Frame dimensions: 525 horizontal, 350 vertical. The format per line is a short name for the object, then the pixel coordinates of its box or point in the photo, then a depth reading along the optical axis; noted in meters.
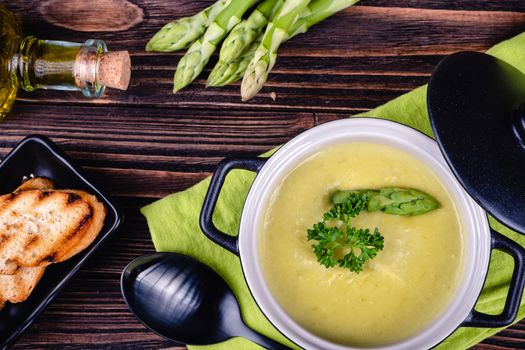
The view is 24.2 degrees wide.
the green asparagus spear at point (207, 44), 0.84
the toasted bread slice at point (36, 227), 0.83
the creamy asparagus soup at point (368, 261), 0.79
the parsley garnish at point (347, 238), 0.77
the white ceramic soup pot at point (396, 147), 0.79
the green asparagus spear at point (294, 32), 0.84
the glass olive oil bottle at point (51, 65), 0.85
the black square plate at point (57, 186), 0.84
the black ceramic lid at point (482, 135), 0.76
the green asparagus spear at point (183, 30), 0.85
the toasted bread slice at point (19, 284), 0.84
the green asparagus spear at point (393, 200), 0.78
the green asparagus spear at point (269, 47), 0.82
